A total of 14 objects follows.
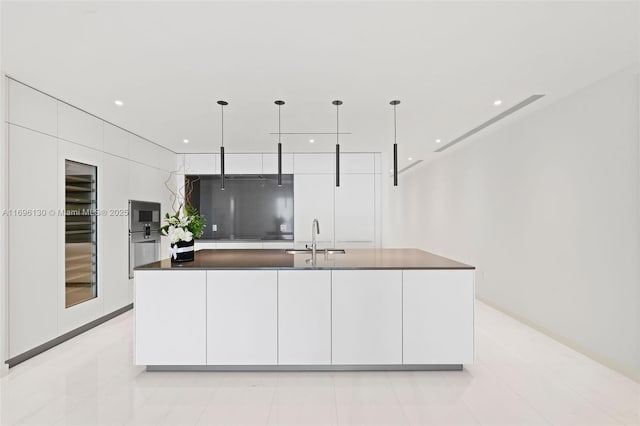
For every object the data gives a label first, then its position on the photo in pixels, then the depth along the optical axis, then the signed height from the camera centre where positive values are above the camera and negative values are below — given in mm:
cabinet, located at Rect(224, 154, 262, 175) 5785 +873
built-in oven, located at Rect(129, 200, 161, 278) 4535 -240
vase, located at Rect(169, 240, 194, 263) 2996 -320
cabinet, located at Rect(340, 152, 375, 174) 5703 +883
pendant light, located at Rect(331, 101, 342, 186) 3420 +1121
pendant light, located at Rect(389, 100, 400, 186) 3375 +1109
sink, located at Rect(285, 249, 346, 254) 3862 -425
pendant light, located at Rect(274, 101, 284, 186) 3392 +640
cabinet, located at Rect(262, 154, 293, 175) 5742 +867
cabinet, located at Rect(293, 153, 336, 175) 5734 +857
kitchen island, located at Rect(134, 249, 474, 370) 2750 -829
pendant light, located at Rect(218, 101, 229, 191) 3430 +1127
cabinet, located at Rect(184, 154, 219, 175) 5820 +882
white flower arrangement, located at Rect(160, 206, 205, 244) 2955 -95
